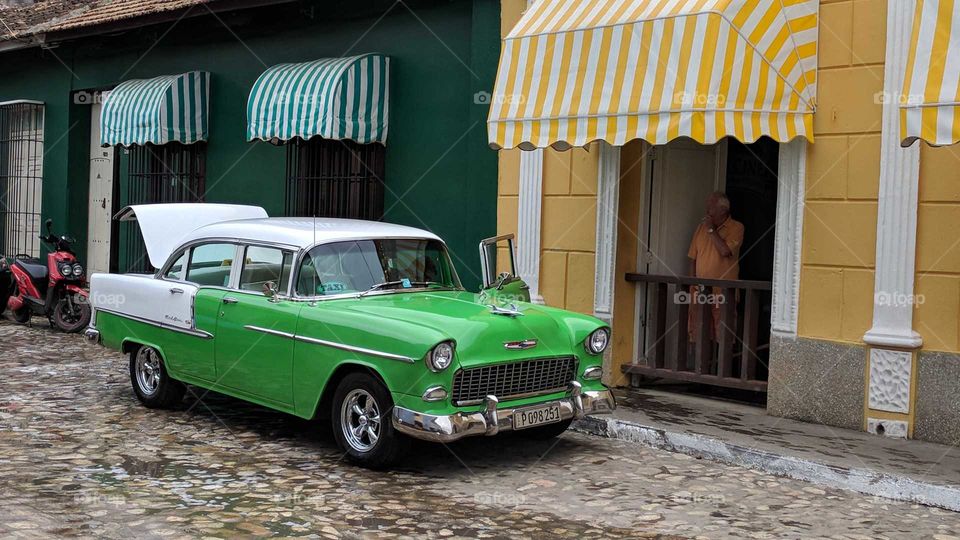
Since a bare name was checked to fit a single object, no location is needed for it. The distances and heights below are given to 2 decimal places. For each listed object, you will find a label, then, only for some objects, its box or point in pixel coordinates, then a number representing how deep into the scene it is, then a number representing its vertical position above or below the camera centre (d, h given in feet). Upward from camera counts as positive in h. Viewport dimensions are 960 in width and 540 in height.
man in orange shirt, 30.73 +0.03
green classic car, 20.70 -2.12
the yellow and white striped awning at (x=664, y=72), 24.94 +4.36
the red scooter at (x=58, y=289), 41.47 -2.48
